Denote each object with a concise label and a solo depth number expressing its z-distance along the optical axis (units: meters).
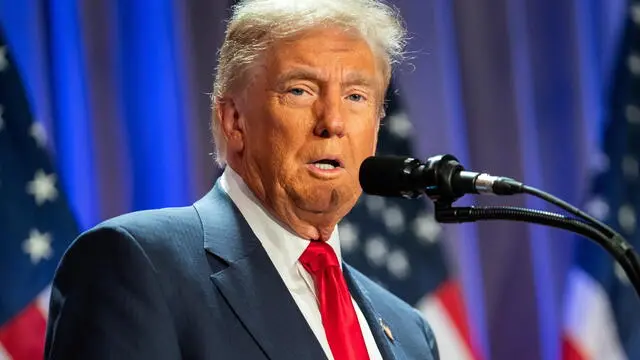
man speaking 2.50
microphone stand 2.30
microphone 2.37
